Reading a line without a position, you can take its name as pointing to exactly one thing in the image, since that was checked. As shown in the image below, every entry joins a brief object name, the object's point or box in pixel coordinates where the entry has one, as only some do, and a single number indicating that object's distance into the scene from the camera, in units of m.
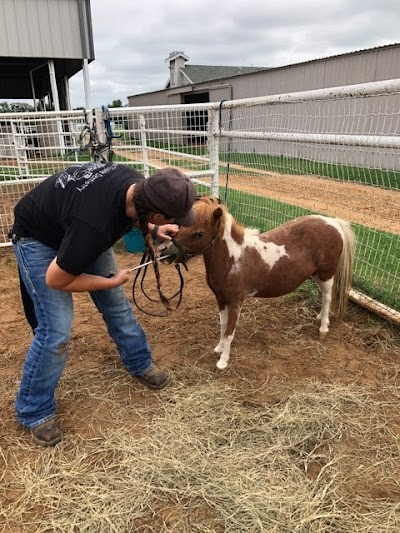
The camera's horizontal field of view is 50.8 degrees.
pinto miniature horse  2.84
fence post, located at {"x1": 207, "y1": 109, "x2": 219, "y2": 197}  5.23
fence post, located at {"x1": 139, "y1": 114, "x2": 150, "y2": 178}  6.68
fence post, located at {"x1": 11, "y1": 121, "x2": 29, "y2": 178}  9.53
